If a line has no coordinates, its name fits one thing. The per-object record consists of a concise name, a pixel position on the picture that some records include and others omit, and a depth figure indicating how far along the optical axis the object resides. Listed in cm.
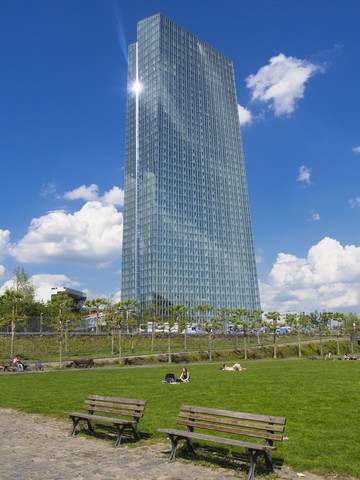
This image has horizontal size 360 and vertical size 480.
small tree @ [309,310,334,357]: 9924
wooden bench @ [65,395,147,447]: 1203
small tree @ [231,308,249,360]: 7380
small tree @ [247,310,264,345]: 8681
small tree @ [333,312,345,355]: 9967
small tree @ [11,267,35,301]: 9470
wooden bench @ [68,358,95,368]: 4628
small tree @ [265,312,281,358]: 8152
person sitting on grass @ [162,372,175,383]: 2727
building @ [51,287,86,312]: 13474
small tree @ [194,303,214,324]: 14771
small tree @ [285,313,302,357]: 9101
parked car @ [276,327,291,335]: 13241
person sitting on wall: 4173
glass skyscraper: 14950
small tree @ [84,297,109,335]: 6930
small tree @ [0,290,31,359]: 5378
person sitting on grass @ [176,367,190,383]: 2827
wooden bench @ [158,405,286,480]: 902
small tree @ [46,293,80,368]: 5677
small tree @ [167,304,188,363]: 6945
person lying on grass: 3838
